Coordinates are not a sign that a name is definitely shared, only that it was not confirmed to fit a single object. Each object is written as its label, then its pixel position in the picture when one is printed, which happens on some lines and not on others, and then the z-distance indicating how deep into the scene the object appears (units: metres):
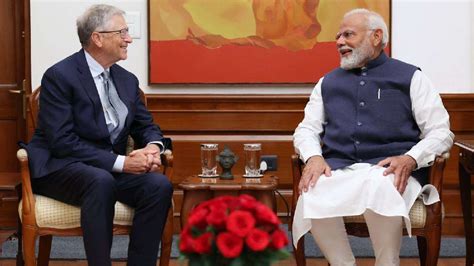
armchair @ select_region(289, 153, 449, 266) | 3.98
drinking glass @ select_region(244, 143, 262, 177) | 4.30
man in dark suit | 3.89
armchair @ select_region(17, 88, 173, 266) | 3.96
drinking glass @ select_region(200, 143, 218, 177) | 4.34
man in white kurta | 3.91
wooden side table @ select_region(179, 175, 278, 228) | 4.10
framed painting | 5.61
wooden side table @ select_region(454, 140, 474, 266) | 4.42
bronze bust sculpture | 4.29
